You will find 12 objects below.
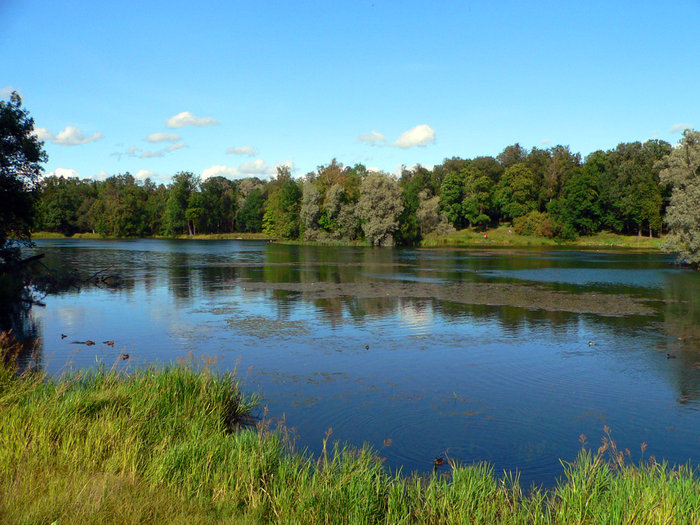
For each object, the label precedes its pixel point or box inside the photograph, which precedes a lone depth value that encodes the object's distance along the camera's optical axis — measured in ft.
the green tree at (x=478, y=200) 367.45
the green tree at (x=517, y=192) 359.46
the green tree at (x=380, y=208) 310.86
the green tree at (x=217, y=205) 480.23
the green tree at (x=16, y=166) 102.22
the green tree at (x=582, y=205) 327.06
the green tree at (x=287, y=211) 382.22
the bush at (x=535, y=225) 338.95
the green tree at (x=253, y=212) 474.90
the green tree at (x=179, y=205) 466.70
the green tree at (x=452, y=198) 375.37
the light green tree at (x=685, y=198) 152.46
